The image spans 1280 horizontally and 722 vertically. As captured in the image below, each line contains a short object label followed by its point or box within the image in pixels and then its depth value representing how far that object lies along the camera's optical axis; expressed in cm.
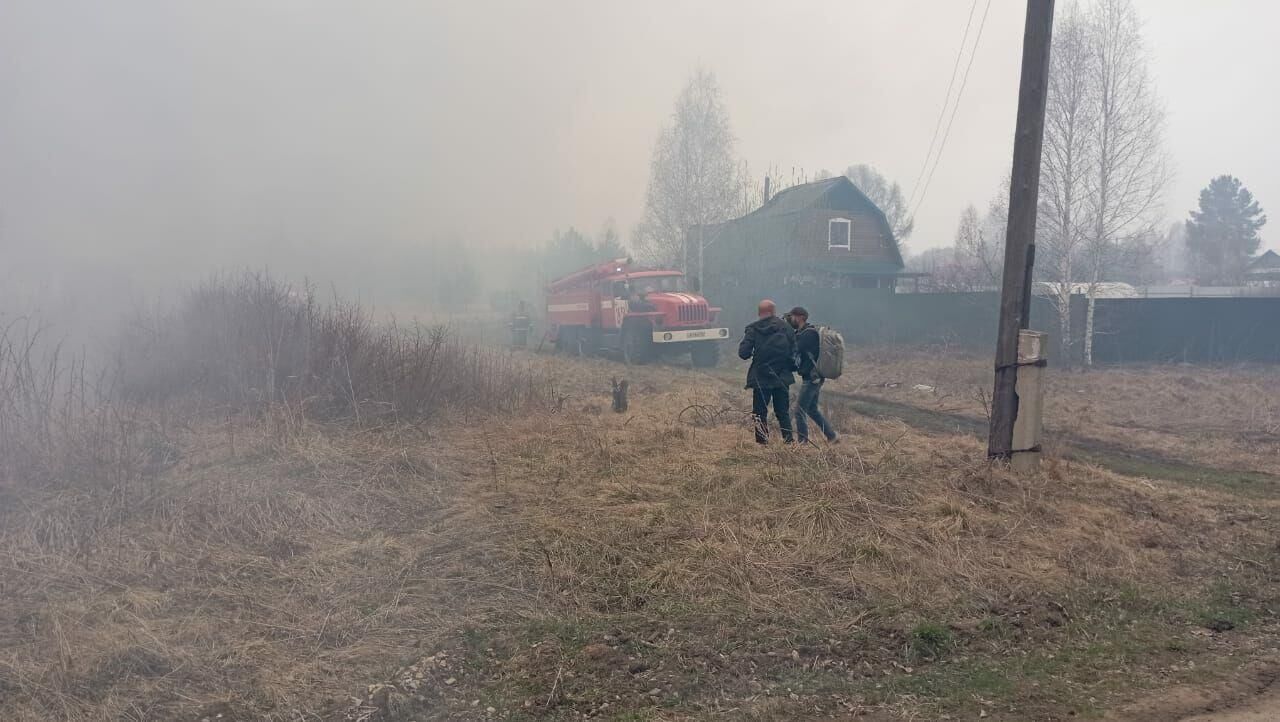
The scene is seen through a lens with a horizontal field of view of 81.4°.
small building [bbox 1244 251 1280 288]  4322
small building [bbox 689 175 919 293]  2475
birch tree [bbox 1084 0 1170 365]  1652
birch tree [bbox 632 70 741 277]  2597
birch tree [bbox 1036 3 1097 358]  1670
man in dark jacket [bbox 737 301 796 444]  691
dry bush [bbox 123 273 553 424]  812
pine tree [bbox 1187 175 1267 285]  5812
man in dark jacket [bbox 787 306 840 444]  708
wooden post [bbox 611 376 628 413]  950
